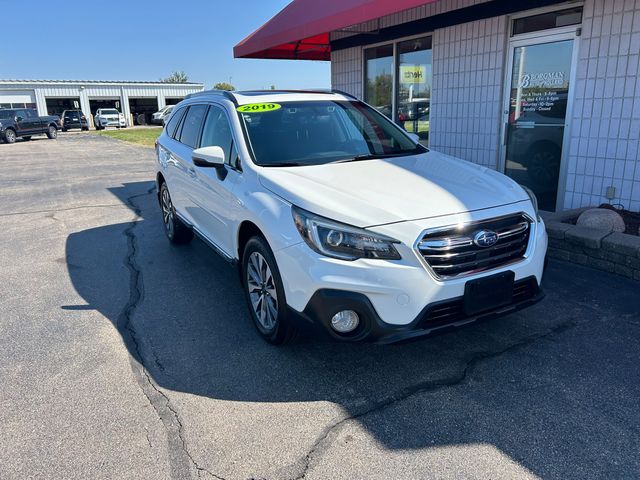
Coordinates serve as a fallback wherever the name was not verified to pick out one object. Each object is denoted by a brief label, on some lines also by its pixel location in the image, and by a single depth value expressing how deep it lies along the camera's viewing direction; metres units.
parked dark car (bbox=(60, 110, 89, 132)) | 41.53
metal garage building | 46.59
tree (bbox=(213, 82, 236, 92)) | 88.78
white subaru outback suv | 2.92
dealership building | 5.85
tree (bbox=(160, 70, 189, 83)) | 114.19
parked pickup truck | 29.23
